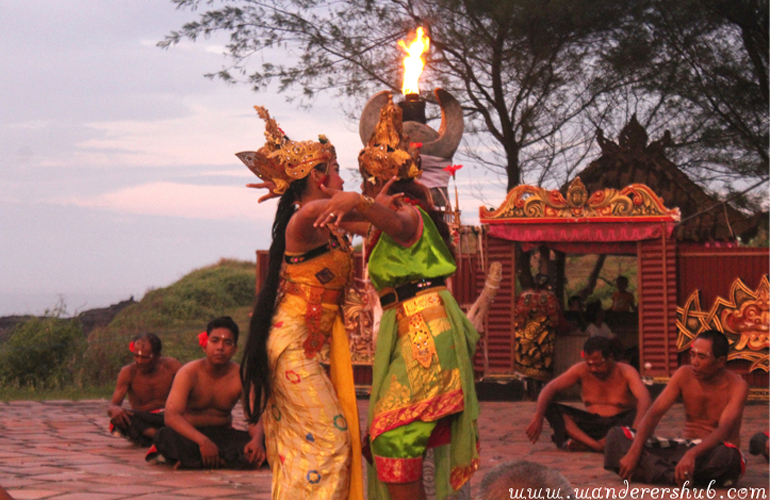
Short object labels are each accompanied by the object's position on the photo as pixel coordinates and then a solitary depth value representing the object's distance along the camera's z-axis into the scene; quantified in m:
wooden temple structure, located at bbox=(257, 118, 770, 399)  11.12
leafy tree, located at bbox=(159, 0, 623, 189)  13.24
